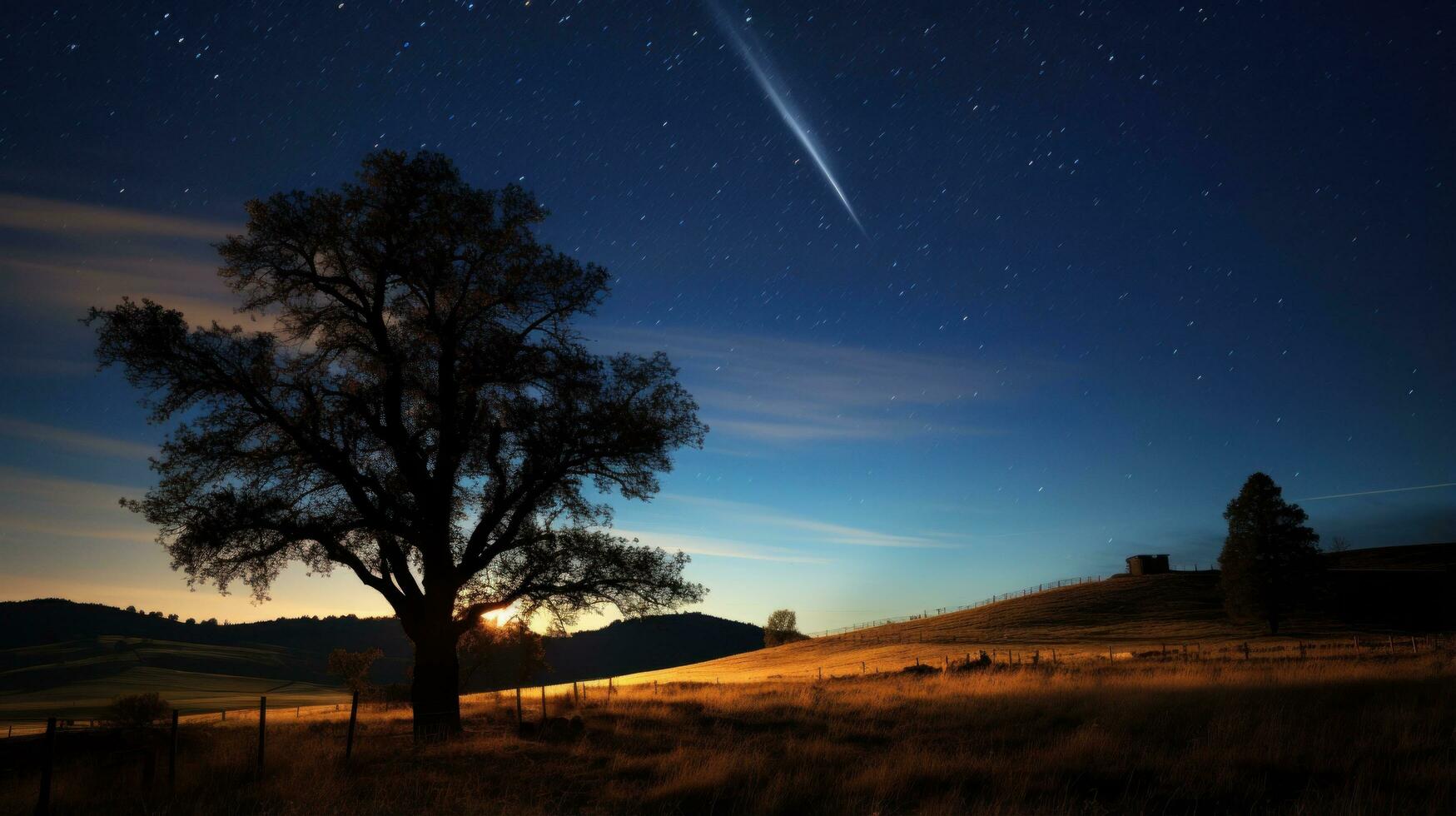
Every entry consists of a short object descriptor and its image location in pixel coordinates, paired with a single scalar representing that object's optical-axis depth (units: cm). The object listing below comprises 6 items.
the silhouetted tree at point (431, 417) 1675
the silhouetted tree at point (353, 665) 6838
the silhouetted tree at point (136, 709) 3697
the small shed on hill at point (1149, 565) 9812
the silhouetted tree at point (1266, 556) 5903
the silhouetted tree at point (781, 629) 12512
